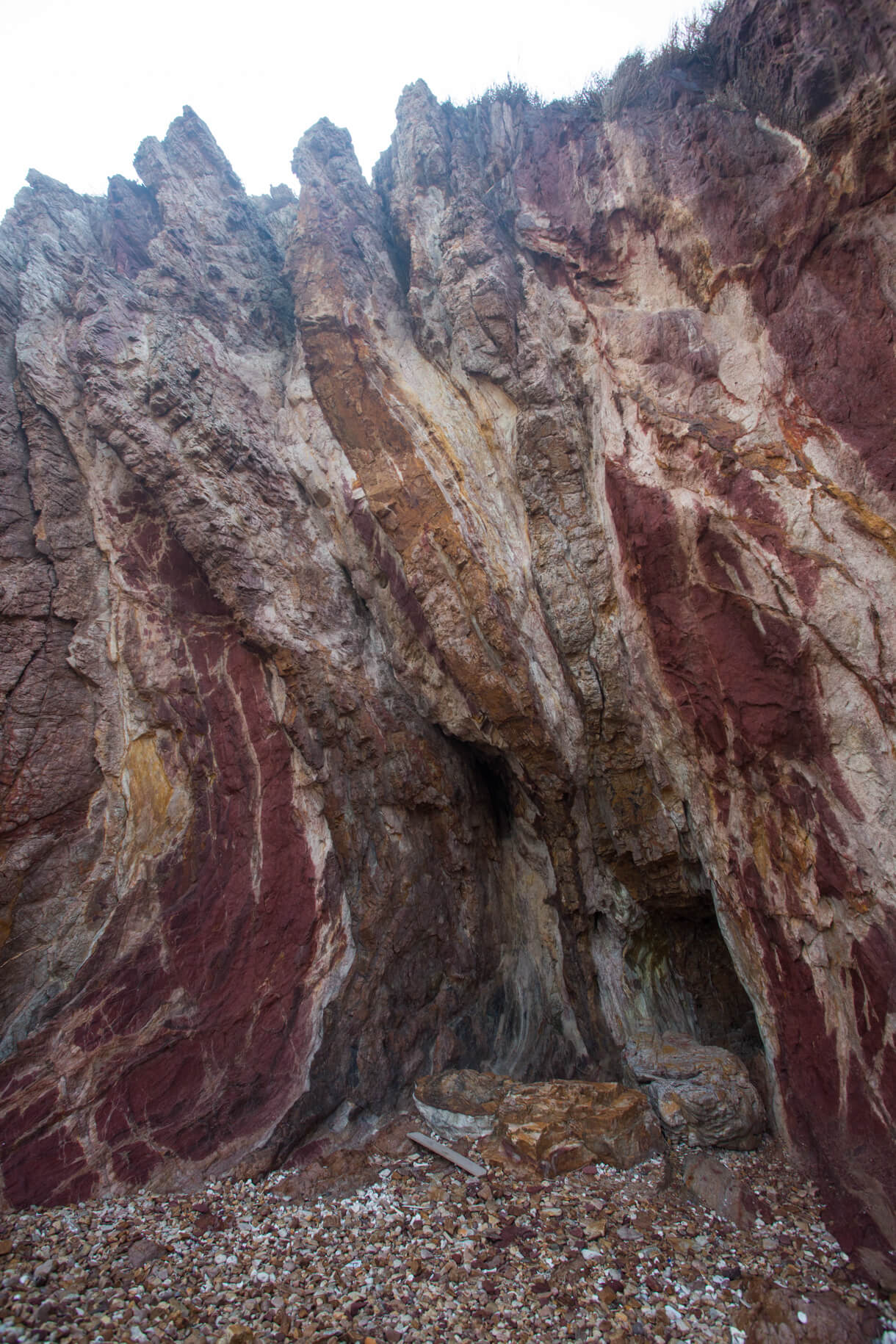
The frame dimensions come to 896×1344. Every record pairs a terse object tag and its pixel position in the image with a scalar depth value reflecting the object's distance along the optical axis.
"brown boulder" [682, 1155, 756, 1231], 4.89
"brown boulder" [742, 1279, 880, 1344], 3.76
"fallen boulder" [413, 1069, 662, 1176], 5.55
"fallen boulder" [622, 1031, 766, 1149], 5.73
